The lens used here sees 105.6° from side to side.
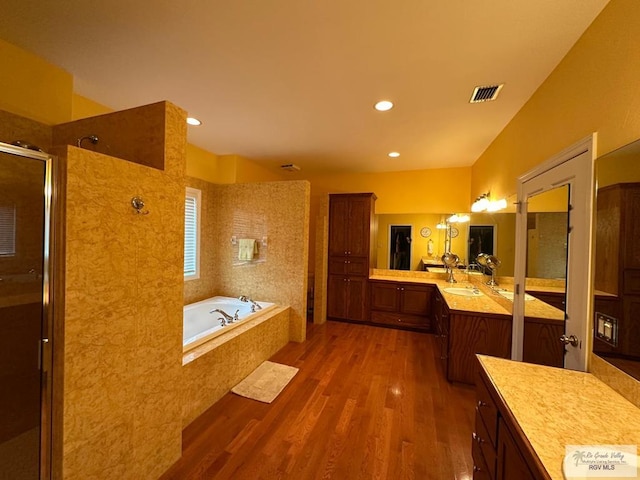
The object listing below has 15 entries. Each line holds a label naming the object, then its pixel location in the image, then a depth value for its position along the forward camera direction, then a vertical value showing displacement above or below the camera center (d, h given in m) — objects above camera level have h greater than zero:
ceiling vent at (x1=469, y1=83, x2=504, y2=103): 1.96 +1.25
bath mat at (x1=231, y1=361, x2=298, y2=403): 2.23 -1.45
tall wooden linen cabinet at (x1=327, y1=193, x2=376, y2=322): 4.13 -0.25
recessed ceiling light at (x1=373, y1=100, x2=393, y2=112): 2.23 +1.27
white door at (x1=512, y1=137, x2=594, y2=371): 1.30 +0.06
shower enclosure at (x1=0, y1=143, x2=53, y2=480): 1.12 -0.42
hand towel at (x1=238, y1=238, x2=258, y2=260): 3.58 -0.19
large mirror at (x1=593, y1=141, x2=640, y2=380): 1.06 -0.07
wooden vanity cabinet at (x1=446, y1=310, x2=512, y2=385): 2.29 -0.95
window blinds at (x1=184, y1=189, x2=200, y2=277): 3.43 +0.02
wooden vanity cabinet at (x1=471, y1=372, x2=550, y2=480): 0.79 -0.80
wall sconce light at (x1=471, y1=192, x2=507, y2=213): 2.66 +0.47
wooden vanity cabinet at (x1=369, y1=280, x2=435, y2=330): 3.79 -1.02
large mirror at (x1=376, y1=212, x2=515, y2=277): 3.32 +0.05
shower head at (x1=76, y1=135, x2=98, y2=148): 1.68 +0.64
